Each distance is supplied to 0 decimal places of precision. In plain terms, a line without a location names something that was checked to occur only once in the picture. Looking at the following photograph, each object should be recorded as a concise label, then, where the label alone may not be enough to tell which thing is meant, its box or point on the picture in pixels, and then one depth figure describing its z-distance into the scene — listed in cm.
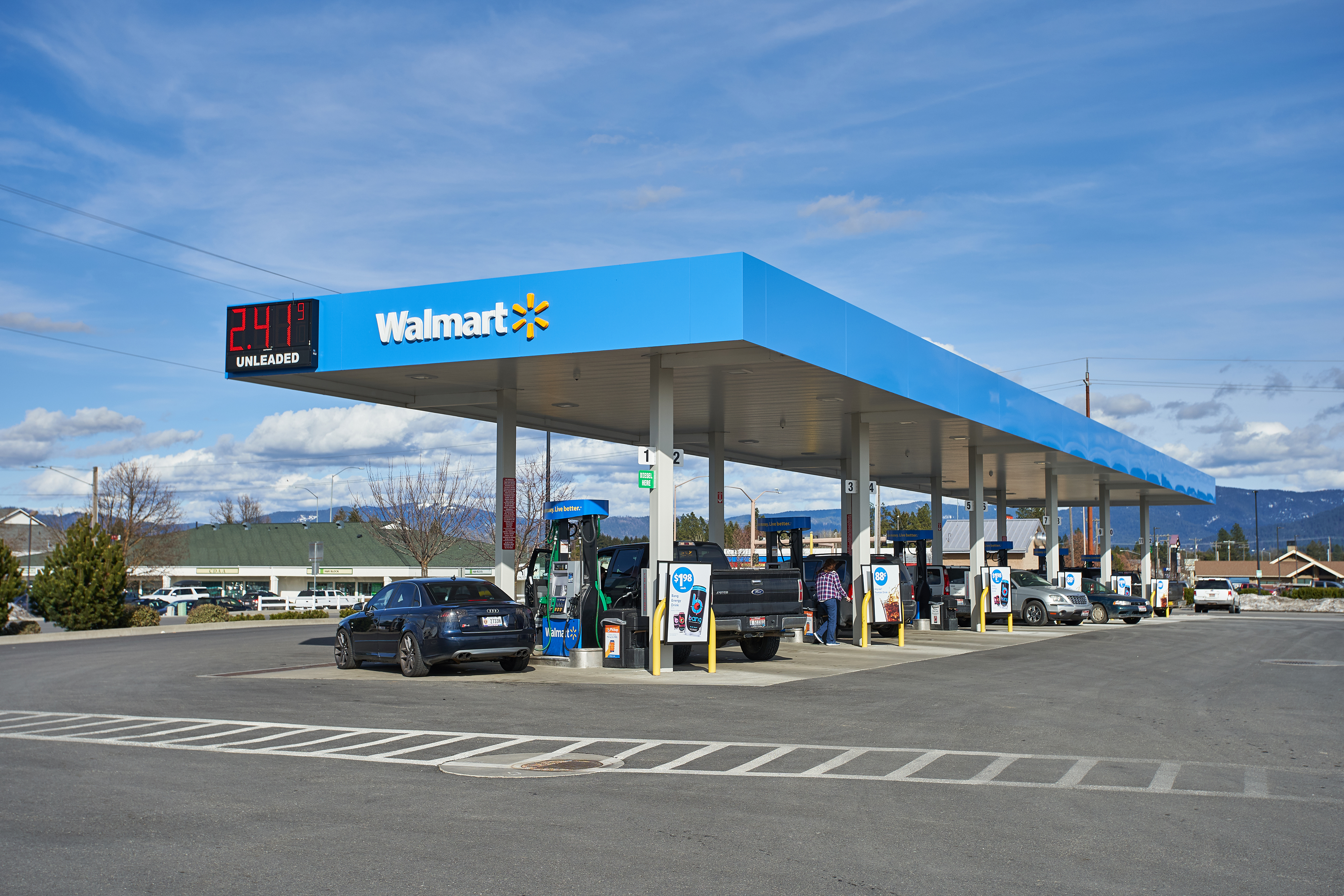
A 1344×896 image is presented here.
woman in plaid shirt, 2555
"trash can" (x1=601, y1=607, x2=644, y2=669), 1908
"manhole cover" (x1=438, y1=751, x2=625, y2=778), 939
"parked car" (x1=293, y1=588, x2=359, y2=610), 6297
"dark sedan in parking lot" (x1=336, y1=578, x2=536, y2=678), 1728
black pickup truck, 1967
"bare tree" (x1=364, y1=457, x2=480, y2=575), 5066
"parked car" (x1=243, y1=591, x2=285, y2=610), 6888
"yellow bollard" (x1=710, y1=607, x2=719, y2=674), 1872
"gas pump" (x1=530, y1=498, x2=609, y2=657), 1936
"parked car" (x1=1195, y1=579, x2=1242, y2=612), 5503
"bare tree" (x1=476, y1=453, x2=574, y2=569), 5234
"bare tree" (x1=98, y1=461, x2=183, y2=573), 6594
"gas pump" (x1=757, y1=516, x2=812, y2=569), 2873
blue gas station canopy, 1772
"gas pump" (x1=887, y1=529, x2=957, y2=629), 3275
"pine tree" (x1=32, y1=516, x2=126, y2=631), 3472
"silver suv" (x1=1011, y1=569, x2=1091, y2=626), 3472
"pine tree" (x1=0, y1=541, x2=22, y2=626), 3175
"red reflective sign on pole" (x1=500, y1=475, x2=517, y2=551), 2277
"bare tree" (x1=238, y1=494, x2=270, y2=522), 12275
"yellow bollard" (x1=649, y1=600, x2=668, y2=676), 1833
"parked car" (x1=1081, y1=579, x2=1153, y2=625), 3775
